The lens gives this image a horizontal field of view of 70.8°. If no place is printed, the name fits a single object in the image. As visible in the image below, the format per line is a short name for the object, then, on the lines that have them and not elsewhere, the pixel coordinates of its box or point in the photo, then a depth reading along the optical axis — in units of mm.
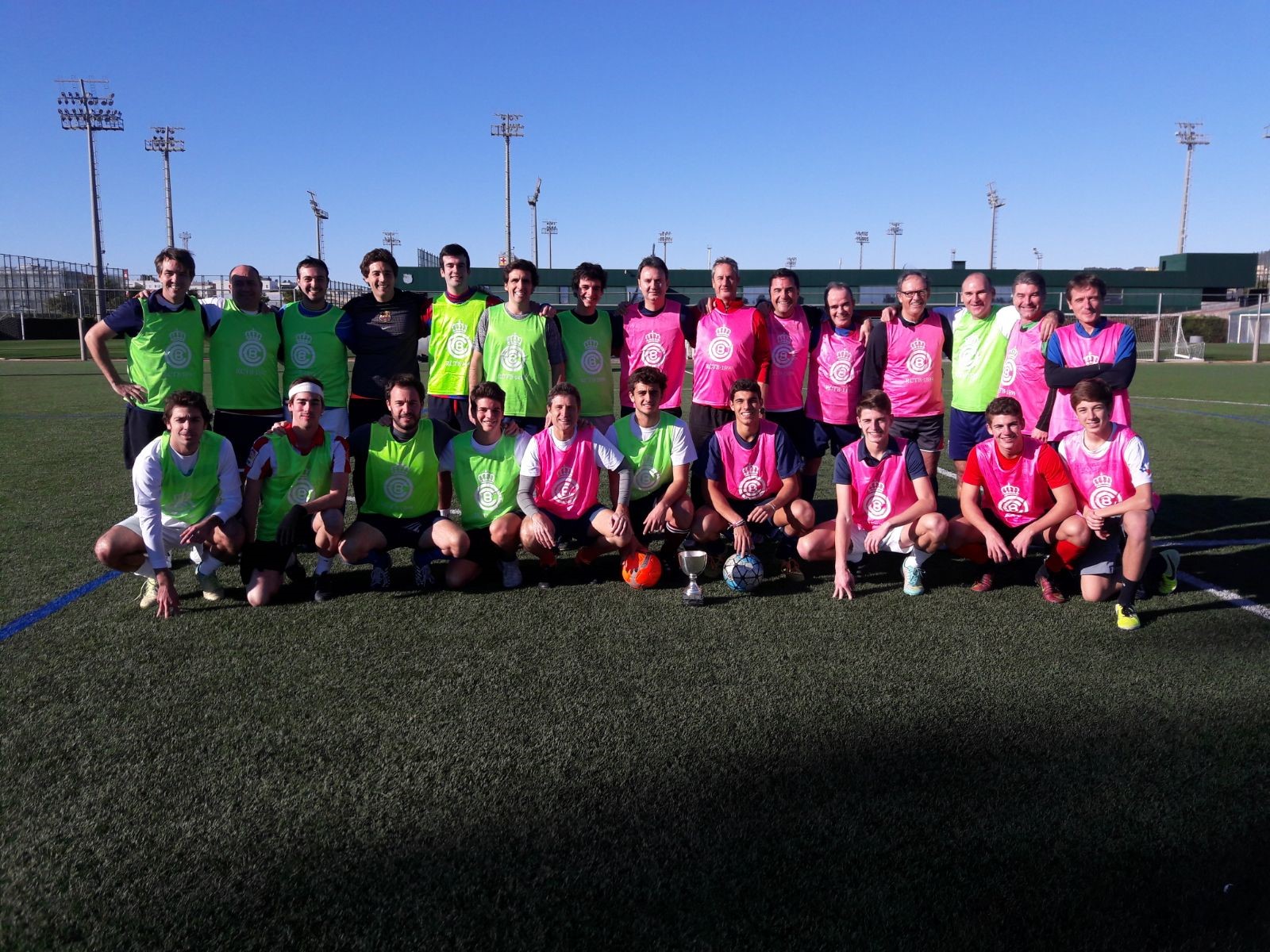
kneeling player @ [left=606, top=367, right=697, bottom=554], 4945
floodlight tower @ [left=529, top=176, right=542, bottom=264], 56844
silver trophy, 4352
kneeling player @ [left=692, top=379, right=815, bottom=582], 4953
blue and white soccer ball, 4645
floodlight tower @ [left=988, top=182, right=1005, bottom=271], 68062
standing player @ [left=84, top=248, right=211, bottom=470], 5051
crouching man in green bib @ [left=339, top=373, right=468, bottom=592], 4754
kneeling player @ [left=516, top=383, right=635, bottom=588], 4770
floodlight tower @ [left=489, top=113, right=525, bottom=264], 49438
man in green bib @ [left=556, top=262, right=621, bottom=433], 5512
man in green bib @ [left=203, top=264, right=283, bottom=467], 5258
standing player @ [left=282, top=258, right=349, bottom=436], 5363
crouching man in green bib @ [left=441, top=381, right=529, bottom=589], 4836
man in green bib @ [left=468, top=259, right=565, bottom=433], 5352
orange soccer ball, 4664
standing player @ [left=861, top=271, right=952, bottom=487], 5531
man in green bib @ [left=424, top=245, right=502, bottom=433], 5480
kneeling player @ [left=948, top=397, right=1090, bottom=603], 4516
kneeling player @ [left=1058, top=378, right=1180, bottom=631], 4352
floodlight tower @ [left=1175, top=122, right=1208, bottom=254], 66125
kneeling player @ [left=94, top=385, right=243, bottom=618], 4215
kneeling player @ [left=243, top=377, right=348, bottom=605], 4551
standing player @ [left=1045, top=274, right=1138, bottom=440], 4938
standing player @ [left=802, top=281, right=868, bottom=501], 5609
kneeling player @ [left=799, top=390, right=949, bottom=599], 4691
